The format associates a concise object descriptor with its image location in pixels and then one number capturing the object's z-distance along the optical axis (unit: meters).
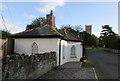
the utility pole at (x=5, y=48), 9.58
